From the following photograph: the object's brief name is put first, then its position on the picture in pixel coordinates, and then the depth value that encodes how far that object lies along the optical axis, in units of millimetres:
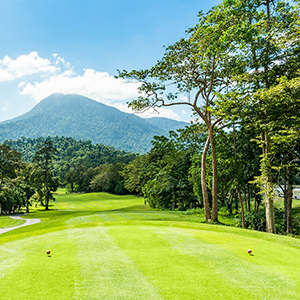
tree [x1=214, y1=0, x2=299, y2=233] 14352
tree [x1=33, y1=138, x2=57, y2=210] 46875
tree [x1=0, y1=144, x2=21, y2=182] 50750
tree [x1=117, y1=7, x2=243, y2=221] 16266
